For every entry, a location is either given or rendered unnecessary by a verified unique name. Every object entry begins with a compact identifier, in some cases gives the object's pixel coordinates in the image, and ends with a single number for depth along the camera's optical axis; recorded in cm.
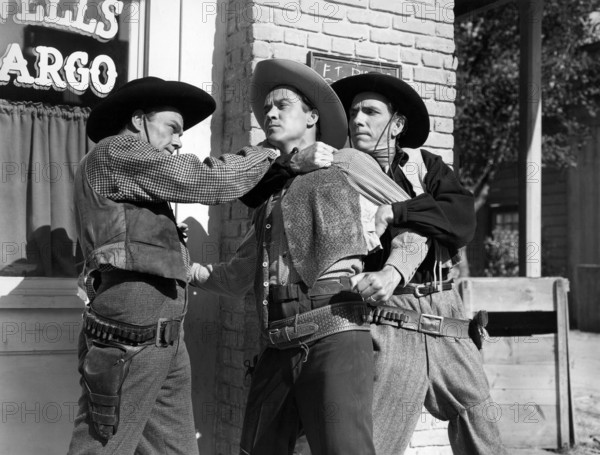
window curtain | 459
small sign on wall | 465
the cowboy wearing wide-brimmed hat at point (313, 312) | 311
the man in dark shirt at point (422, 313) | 352
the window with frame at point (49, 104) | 458
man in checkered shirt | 311
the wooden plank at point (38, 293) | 445
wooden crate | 570
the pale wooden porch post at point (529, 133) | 755
